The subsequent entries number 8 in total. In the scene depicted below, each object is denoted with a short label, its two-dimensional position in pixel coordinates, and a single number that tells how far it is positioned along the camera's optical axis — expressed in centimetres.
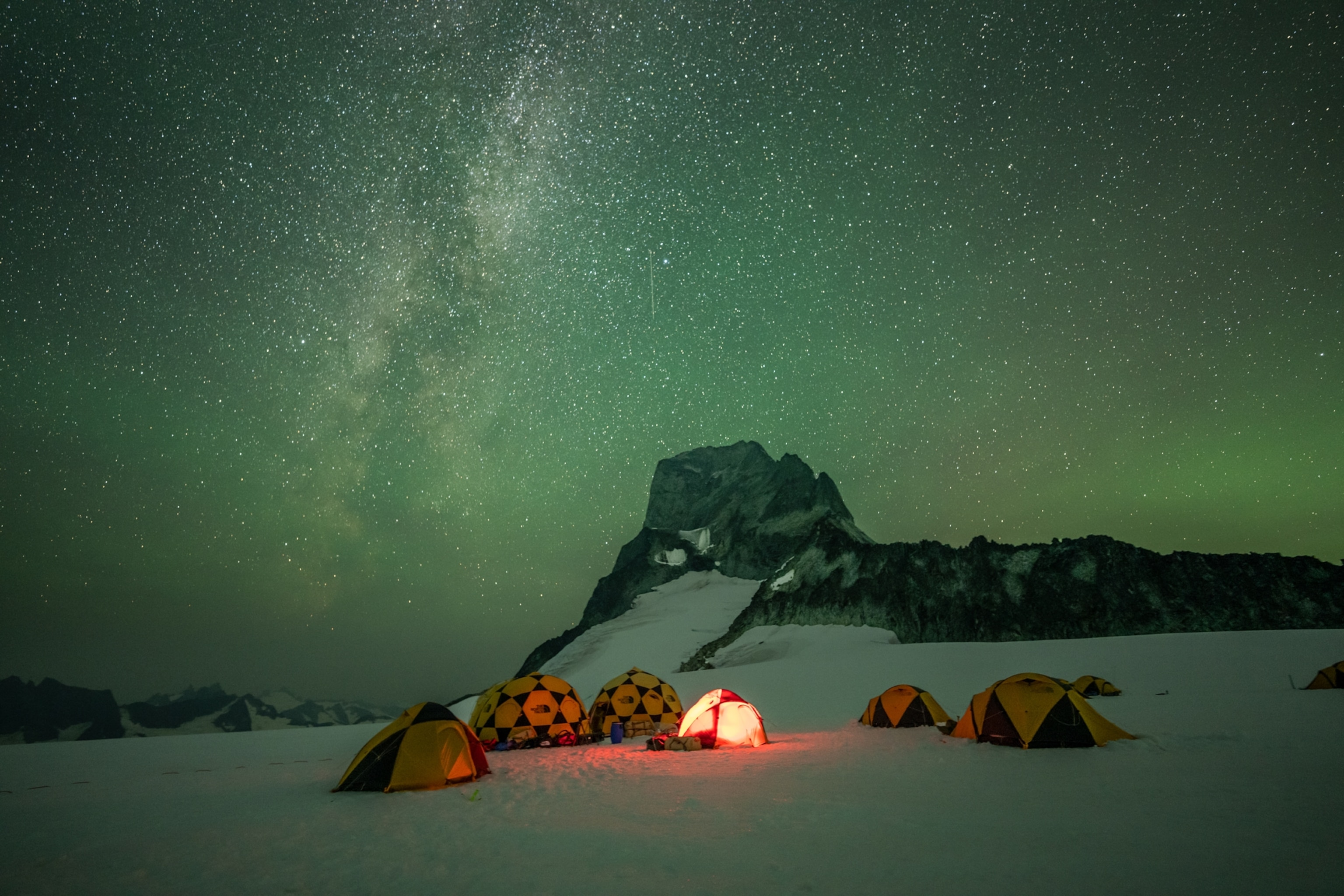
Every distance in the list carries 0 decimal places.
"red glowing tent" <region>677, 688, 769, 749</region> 1847
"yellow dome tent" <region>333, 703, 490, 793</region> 1180
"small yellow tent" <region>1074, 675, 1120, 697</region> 2702
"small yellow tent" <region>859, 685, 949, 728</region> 2014
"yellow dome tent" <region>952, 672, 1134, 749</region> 1396
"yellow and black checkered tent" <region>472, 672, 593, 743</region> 2070
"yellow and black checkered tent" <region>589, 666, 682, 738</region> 2536
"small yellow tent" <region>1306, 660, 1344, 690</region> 2236
